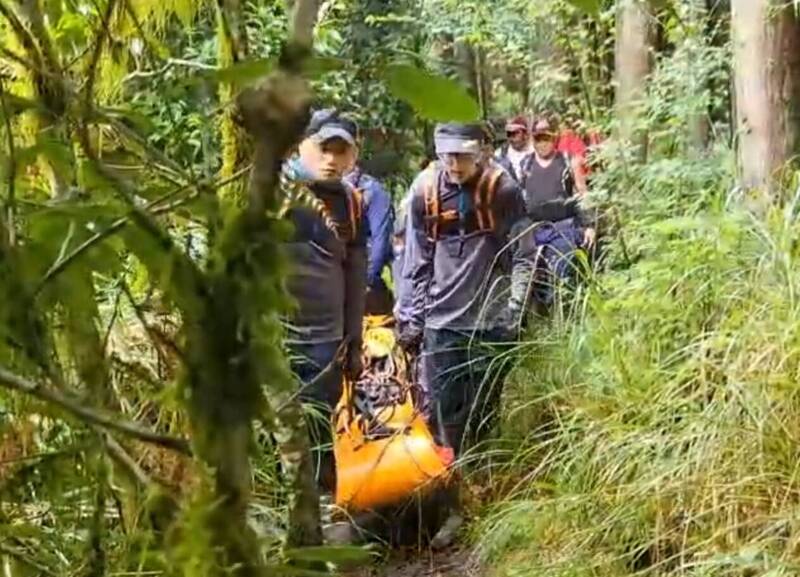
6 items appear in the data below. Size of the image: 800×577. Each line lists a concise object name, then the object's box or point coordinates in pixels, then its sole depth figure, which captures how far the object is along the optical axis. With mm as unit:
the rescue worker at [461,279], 10919
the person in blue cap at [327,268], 10209
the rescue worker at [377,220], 11731
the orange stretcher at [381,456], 10465
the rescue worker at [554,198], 12584
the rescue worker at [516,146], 14337
